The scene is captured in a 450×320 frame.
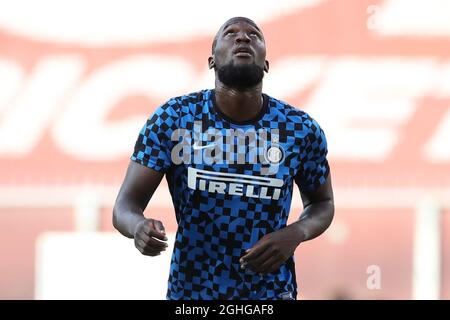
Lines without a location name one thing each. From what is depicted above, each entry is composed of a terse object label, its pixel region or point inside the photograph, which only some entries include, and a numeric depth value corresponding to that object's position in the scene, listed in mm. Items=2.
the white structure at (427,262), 18219
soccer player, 8016
